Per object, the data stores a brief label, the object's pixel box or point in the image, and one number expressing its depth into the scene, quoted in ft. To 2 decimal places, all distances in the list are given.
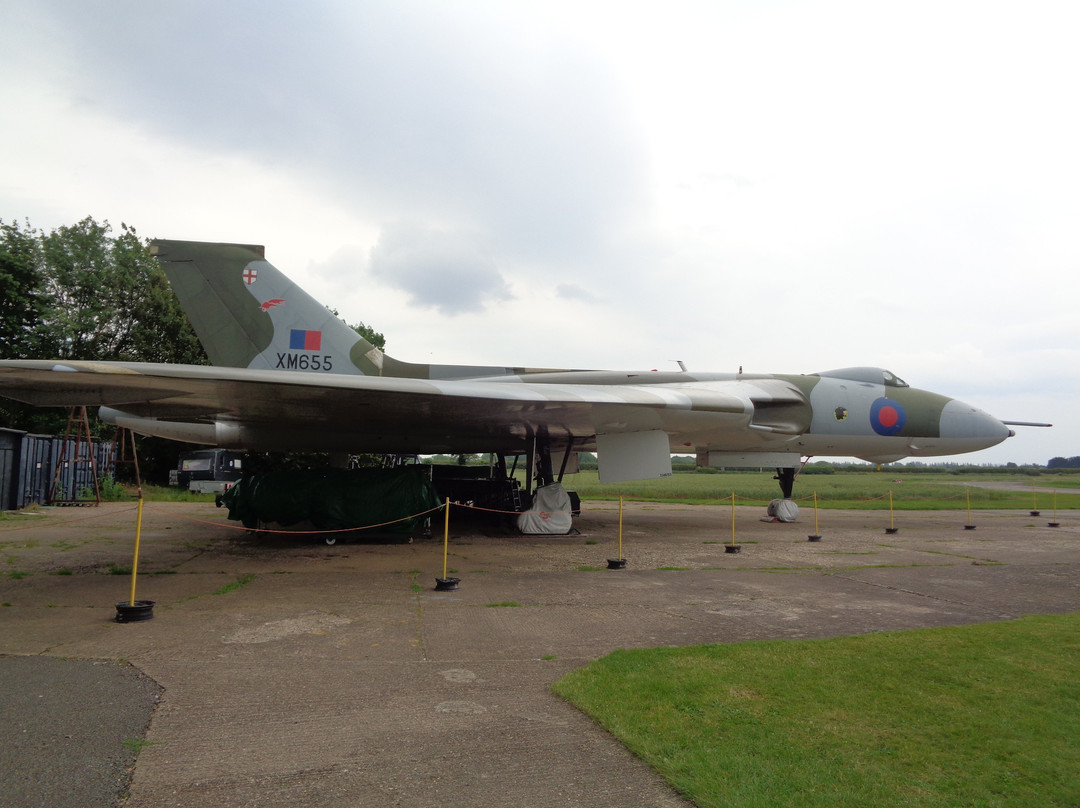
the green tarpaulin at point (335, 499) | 34.06
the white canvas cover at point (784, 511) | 48.01
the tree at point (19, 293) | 80.64
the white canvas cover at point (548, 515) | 38.17
